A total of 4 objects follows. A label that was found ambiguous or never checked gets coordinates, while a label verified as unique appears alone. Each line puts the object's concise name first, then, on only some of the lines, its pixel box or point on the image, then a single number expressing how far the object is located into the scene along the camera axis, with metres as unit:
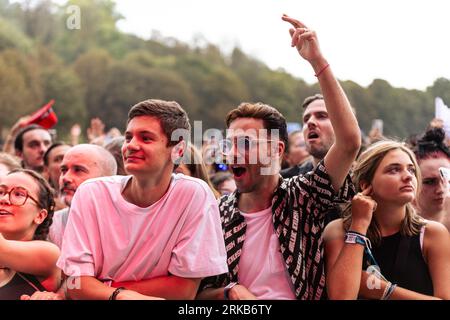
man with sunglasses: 3.26
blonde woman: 3.34
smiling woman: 3.49
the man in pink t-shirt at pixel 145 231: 3.21
